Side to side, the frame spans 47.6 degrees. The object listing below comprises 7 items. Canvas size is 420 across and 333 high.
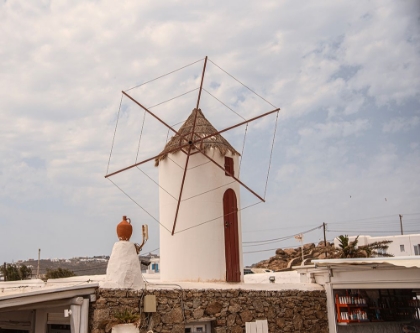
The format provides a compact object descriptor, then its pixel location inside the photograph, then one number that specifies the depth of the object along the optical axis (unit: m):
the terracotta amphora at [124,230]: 9.11
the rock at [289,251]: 34.99
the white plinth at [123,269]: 8.52
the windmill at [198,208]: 11.47
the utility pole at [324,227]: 37.59
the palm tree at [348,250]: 20.19
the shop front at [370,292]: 10.62
